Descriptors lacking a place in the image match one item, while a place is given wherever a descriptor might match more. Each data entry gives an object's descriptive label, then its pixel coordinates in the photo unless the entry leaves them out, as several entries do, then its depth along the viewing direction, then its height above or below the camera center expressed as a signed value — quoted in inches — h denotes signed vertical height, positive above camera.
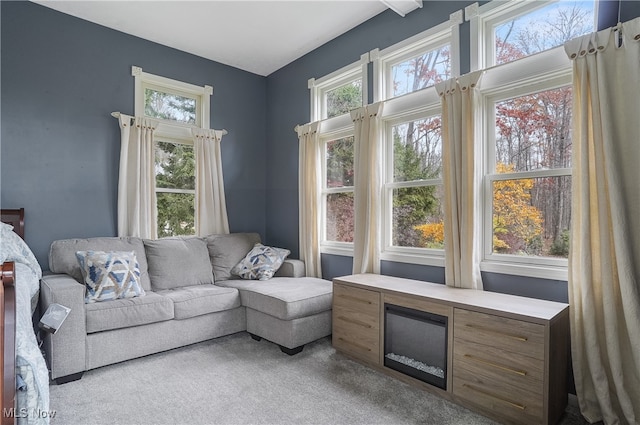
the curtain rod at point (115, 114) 135.5 +39.8
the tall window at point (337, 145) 141.5 +29.9
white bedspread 51.4 -24.1
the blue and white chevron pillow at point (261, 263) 140.9 -20.0
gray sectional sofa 94.3 -28.6
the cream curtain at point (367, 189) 125.1 +9.6
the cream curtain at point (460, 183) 97.6 +9.0
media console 70.5 -31.0
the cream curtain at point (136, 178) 135.8 +15.1
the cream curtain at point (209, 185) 157.4 +14.3
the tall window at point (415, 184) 115.0 +10.4
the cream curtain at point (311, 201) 150.2 +6.0
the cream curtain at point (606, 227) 71.9 -3.0
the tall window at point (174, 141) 149.7 +33.7
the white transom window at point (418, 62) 106.9 +52.6
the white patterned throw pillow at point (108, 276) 104.3 -18.5
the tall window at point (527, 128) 88.0 +23.2
